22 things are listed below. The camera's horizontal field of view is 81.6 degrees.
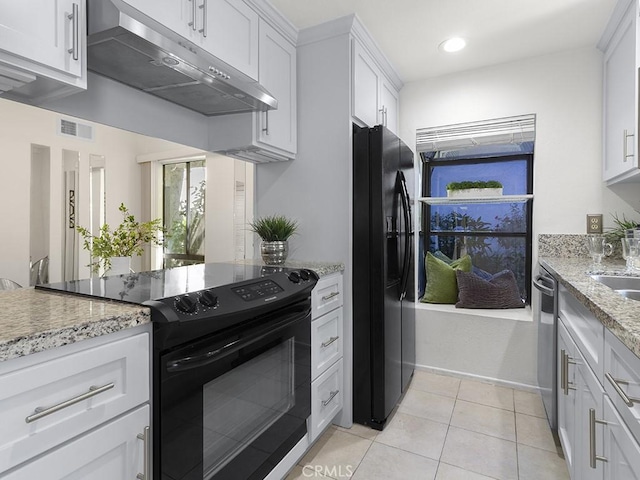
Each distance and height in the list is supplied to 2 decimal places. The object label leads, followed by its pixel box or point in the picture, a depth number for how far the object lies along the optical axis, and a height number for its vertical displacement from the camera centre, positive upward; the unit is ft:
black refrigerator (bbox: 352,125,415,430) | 6.79 -0.63
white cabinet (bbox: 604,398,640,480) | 2.65 -1.65
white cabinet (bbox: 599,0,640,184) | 6.21 +2.69
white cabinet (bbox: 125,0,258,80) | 4.54 +2.95
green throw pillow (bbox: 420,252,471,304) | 9.84 -1.08
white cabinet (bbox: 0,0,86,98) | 3.31 +1.84
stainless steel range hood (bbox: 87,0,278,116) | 3.85 +2.19
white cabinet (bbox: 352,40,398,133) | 7.24 +3.20
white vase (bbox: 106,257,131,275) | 5.75 -0.46
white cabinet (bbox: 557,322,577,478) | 4.85 -2.19
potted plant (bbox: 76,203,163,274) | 5.79 -0.08
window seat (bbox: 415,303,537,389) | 8.60 -2.52
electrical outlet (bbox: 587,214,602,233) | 8.13 +0.36
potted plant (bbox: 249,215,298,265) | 6.95 -0.01
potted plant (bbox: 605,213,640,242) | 7.65 +0.26
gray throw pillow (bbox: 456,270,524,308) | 9.27 -1.35
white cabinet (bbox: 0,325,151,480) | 2.43 -1.28
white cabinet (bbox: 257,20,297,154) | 6.54 +2.84
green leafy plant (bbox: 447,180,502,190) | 9.50 +1.42
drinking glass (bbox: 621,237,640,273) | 6.22 -0.23
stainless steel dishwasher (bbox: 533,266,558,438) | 6.08 -1.82
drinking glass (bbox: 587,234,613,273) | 6.96 -0.18
